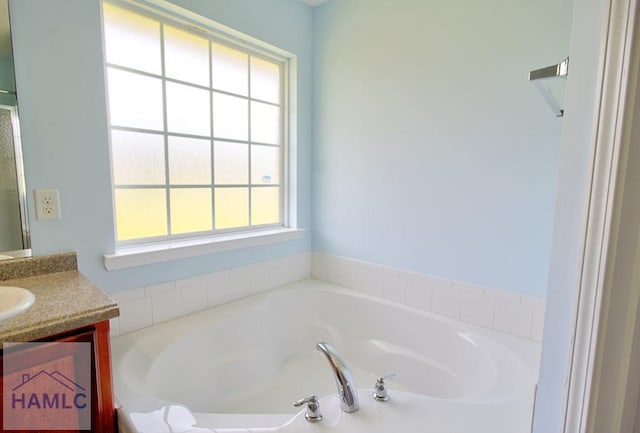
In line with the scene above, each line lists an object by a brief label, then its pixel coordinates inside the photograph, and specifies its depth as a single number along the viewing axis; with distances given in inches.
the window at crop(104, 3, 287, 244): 61.4
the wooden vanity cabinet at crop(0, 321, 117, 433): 32.2
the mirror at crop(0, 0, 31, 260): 44.9
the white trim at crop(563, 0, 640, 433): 16.6
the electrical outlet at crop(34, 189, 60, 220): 48.9
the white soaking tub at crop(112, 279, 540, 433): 39.8
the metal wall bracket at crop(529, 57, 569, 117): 26.2
